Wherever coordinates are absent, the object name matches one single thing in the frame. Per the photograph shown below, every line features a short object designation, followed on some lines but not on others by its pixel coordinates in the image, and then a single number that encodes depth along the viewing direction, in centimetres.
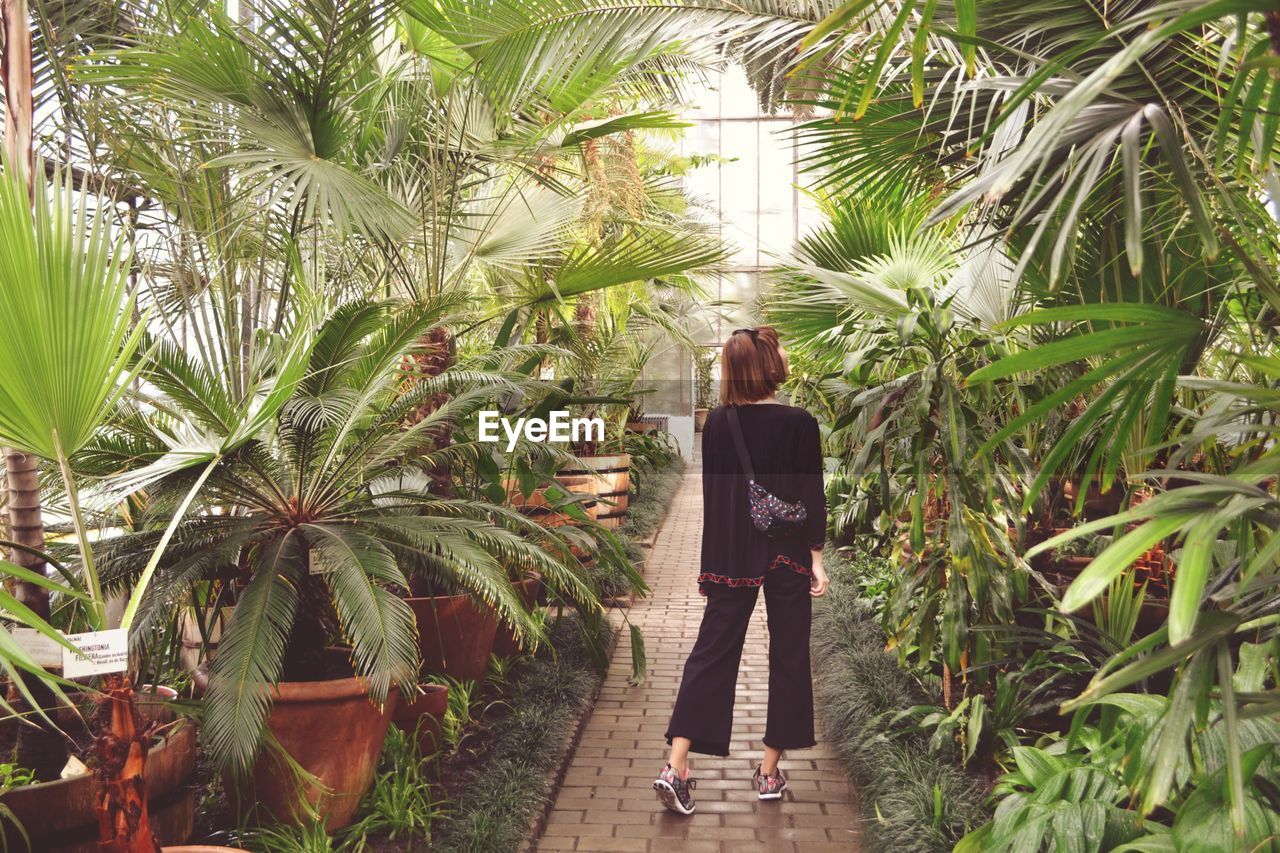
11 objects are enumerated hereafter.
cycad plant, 244
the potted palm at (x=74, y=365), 167
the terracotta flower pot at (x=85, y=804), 209
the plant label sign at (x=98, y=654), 174
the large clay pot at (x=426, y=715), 334
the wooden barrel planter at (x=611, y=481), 675
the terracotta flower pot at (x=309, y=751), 273
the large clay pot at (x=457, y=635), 367
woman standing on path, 313
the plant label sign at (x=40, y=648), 191
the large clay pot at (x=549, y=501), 442
